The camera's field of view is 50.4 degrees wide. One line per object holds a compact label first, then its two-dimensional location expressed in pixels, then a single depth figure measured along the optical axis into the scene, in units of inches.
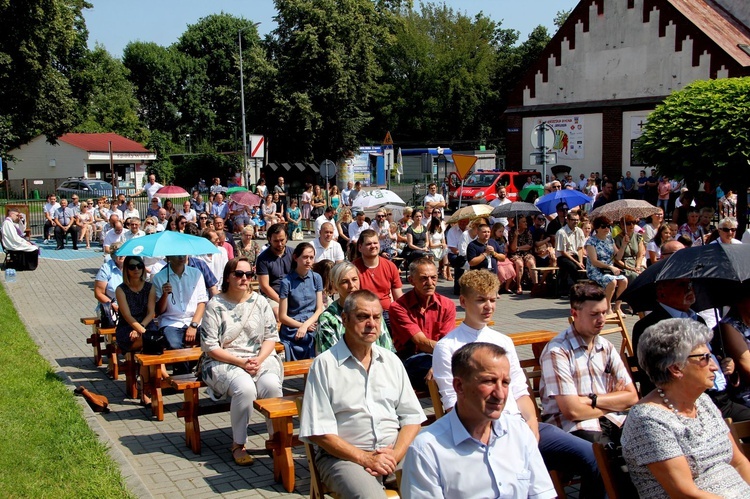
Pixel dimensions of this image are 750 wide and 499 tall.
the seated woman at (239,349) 252.2
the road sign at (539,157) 634.8
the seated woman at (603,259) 472.4
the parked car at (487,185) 1227.9
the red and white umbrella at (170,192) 953.5
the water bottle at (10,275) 738.8
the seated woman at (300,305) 319.6
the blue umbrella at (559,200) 665.0
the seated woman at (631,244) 512.7
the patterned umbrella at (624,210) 527.5
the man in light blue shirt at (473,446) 133.7
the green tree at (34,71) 1296.8
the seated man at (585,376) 198.5
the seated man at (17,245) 780.0
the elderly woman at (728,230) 419.5
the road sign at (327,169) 1068.0
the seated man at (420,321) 252.1
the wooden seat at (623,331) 281.6
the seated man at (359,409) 179.2
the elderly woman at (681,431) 147.7
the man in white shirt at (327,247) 434.0
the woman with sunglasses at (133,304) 327.3
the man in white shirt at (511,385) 187.0
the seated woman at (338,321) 241.6
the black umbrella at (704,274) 240.7
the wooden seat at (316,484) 183.6
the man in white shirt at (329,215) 642.6
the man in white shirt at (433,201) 726.5
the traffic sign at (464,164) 754.2
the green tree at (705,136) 614.2
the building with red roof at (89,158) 2598.4
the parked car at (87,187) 1740.7
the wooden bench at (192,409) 262.1
